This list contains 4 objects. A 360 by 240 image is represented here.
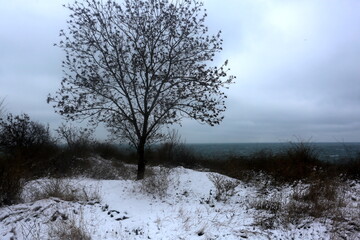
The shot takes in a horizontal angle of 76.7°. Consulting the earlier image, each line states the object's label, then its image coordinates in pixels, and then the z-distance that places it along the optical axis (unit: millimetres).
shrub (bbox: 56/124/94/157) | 16516
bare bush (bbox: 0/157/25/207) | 6609
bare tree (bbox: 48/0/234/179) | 8828
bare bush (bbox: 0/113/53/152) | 16281
